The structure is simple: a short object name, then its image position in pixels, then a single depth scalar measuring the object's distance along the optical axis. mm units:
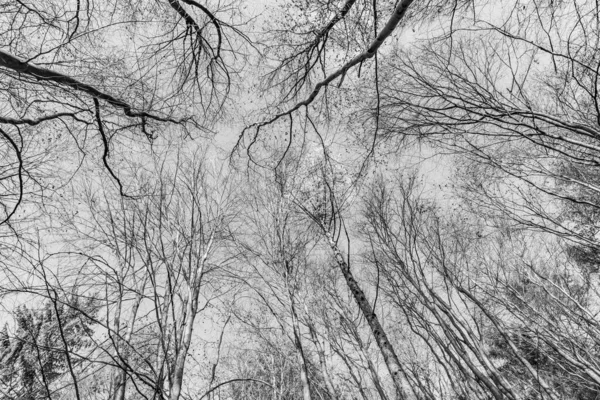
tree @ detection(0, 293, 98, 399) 3358
